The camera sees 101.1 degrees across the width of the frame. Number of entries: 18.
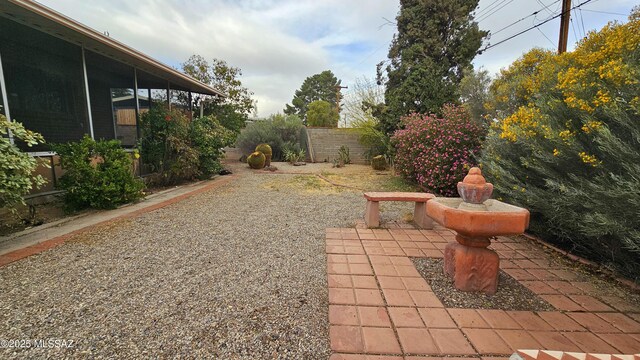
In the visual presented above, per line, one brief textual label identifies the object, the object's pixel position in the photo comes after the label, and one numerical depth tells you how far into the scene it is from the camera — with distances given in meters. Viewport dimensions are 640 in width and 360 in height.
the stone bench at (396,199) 3.56
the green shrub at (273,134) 12.33
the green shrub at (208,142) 6.72
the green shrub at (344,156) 11.55
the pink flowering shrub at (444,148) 5.37
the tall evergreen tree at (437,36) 10.37
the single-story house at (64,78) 3.84
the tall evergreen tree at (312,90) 37.31
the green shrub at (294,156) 11.89
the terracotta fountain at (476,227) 1.86
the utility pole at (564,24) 6.34
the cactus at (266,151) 10.30
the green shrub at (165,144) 6.09
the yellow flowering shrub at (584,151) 2.04
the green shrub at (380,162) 9.98
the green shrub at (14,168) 2.62
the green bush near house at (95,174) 3.78
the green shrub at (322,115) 20.36
